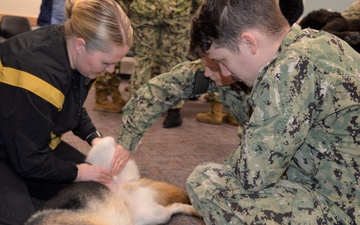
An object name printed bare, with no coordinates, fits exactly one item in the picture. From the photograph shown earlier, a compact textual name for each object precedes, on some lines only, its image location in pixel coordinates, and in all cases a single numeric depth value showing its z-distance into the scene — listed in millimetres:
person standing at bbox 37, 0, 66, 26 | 3680
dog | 1561
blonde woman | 1519
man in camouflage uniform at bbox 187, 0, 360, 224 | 1124
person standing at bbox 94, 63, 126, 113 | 3818
